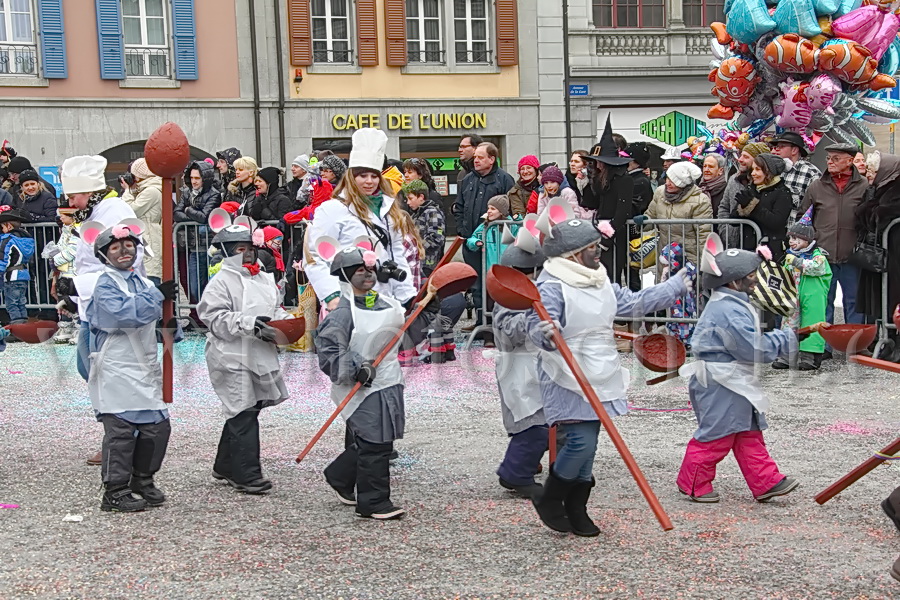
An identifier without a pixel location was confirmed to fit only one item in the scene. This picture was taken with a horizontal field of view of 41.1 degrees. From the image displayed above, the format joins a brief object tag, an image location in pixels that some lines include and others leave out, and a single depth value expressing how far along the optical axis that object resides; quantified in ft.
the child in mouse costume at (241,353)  20.11
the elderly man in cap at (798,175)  34.17
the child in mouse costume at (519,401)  19.51
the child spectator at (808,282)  31.68
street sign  84.12
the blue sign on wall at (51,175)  72.43
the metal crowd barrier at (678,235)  33.58
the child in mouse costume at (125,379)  18.98
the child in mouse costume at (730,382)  19.02
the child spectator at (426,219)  37.35
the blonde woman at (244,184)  39.88
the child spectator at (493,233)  37.04
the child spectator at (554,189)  35.60
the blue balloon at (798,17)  43.83
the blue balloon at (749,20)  44.88
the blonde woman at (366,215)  20.94
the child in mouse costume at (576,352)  17.16
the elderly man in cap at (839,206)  32.53
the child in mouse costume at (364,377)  18.28
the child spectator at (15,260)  39.96
